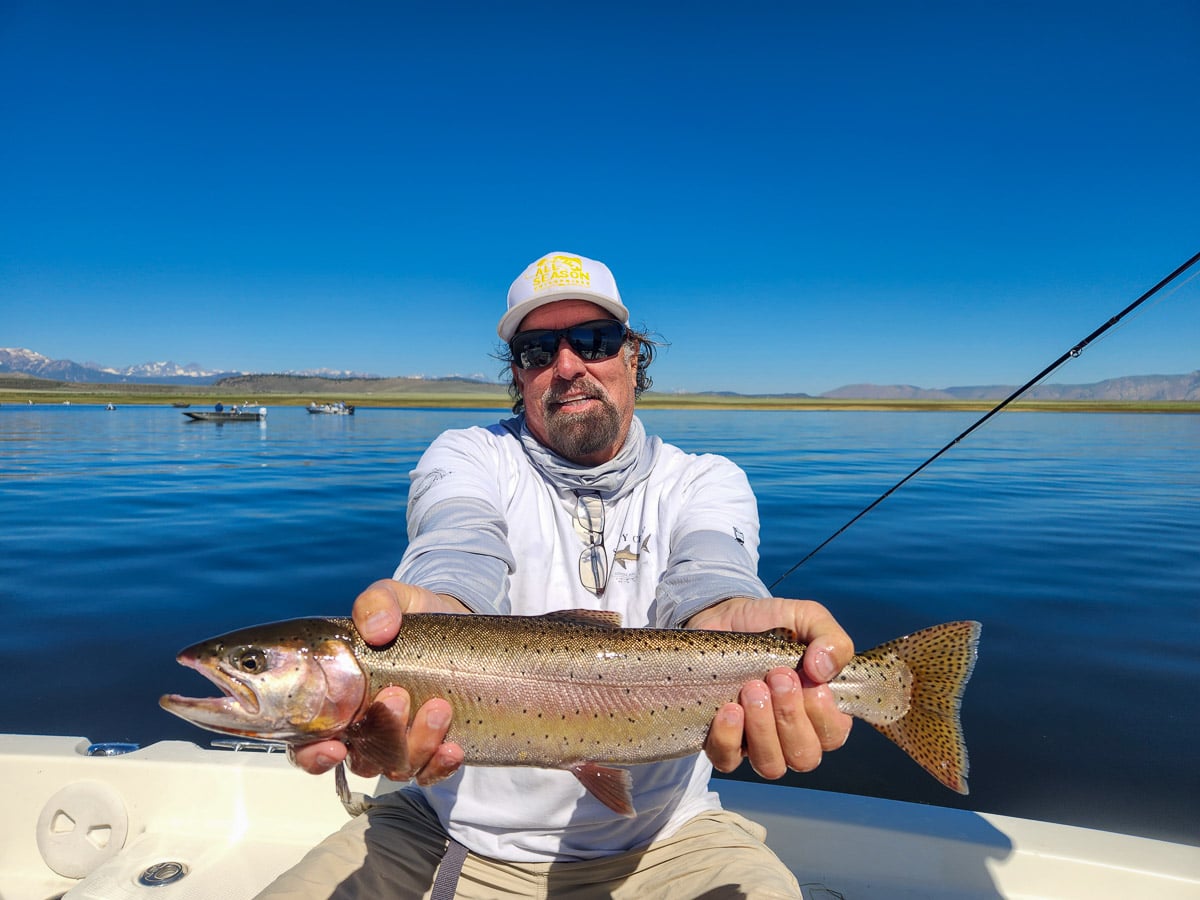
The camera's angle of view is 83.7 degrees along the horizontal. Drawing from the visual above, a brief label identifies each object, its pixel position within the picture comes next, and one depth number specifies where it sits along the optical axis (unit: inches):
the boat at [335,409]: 3727.9
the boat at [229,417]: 2834.6
